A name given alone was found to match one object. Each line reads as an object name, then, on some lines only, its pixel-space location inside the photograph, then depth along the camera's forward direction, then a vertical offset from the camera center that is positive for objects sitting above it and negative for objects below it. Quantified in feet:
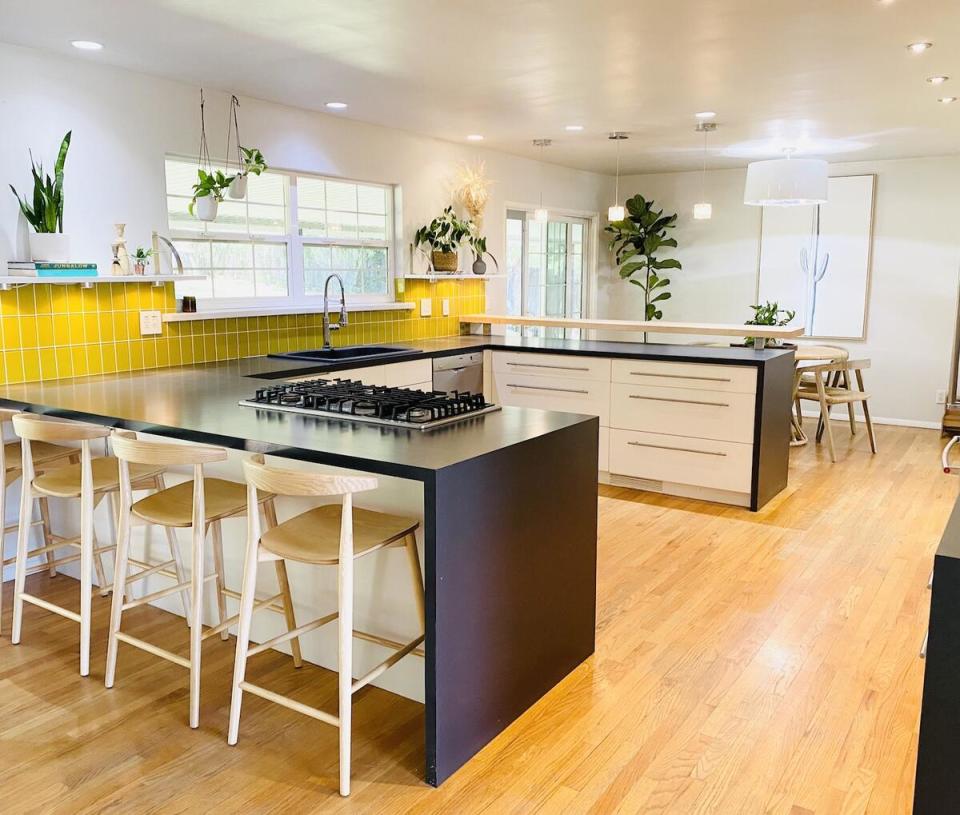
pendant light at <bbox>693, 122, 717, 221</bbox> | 17.95 +2.81
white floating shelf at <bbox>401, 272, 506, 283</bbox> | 18.78 +0.14
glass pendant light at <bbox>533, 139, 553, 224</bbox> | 21.13 +1.77
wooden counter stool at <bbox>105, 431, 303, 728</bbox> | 7.88 -2.45
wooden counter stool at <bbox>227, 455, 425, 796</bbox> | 6.84 -2.38
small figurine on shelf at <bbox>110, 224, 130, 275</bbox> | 12.66 +0.40
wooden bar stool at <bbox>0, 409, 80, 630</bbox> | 10.09 -2.42
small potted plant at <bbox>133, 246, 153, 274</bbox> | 12.87 +0.35
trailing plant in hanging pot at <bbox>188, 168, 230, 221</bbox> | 13.30 +1.46
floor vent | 16.57 -4.12
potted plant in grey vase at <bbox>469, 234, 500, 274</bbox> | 20.06 +0.82
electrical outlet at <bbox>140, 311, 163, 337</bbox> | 13.46 -0.69
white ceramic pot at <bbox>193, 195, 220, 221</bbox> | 13.50 +1.25
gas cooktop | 8.54 -1.35
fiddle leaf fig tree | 26.35 +1.34
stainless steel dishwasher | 16.76 -1.92
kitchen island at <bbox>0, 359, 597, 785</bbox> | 7.01 -2.35
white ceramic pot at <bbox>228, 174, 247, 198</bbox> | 13.97 +1.64
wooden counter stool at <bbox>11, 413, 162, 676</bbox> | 8.86 -2.39
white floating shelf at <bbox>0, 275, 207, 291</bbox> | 11.18 +0.03
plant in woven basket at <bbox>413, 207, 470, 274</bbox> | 19.03 +1.01
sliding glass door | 23.57 +0.51
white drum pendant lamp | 17.11 +2.19
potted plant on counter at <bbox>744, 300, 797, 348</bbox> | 19.42 -0.79
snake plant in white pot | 11.64 +0.95
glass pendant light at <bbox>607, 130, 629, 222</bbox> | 18.95 +1.90
